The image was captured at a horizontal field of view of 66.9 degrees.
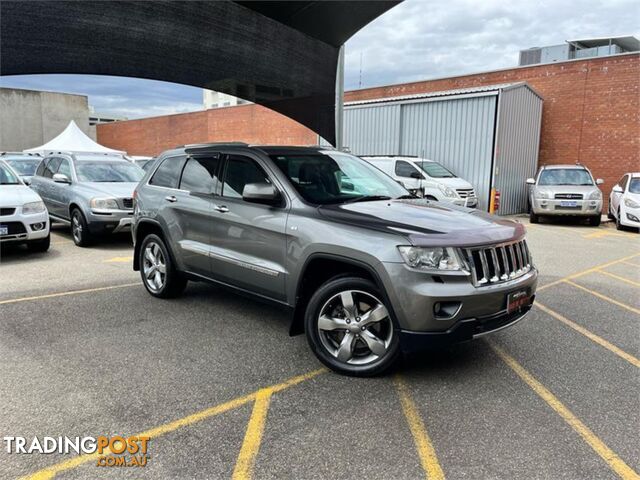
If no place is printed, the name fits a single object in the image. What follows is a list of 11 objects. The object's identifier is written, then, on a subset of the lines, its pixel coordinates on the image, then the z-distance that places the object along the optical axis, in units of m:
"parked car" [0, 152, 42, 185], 14.00
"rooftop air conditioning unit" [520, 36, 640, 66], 21.44
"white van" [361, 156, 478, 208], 13.52
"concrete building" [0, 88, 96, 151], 40.50
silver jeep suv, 3.34
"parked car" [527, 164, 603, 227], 13.52
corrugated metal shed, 15.74
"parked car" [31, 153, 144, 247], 9.00
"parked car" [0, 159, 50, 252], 7.63
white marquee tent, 23.66
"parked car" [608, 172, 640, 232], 12.66
